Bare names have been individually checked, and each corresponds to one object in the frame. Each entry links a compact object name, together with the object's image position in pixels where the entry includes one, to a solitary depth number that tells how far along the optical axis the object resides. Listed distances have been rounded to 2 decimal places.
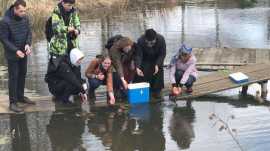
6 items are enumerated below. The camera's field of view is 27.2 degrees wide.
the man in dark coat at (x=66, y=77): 7.83
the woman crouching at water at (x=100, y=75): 8.03
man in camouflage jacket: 7.82
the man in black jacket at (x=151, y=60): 8.25
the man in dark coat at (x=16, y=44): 7.40
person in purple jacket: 8.45
